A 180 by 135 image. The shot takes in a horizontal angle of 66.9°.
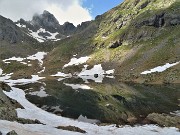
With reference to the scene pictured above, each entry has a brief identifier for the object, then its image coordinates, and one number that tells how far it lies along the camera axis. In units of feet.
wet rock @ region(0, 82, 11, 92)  93.33
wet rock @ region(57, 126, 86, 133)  47.12
